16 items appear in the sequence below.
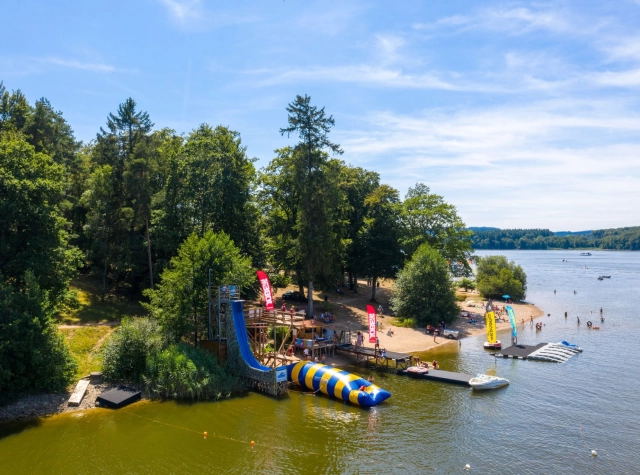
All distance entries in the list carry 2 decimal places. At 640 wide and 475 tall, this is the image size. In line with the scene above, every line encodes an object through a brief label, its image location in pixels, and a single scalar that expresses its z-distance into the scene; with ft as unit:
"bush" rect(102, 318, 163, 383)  98.63
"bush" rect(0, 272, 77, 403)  84.12
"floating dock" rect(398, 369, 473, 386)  108.69
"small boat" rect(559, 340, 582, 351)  144.02
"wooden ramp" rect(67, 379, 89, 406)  88.17
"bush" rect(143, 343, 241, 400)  94.43
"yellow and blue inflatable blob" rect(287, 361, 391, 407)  92.89
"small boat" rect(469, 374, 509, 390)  104.27
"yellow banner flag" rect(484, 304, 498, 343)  146.37
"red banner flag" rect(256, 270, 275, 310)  111.65
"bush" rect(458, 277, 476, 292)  286.66
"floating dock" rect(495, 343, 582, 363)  132.87
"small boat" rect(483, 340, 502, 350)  148.05
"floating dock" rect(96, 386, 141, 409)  88.37
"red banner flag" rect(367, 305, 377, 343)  125.39
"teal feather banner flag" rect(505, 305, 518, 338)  153.68
